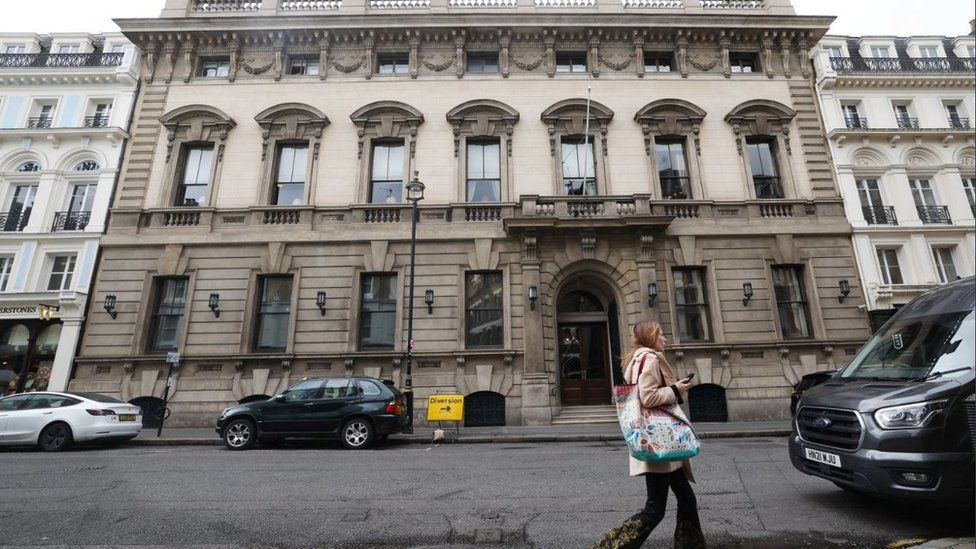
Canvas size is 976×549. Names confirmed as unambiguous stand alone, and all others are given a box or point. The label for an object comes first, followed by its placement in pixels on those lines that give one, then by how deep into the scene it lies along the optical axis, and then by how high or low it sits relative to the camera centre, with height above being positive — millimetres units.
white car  10688 -593
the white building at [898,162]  16000 +8085
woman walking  3355 -678
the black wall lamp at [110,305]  15078 +2836
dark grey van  3998 -278
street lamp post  13016 +3971
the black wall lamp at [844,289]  15281 +3158
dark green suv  10531 -532
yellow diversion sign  12391 -445
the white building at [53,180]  15523 +7765
